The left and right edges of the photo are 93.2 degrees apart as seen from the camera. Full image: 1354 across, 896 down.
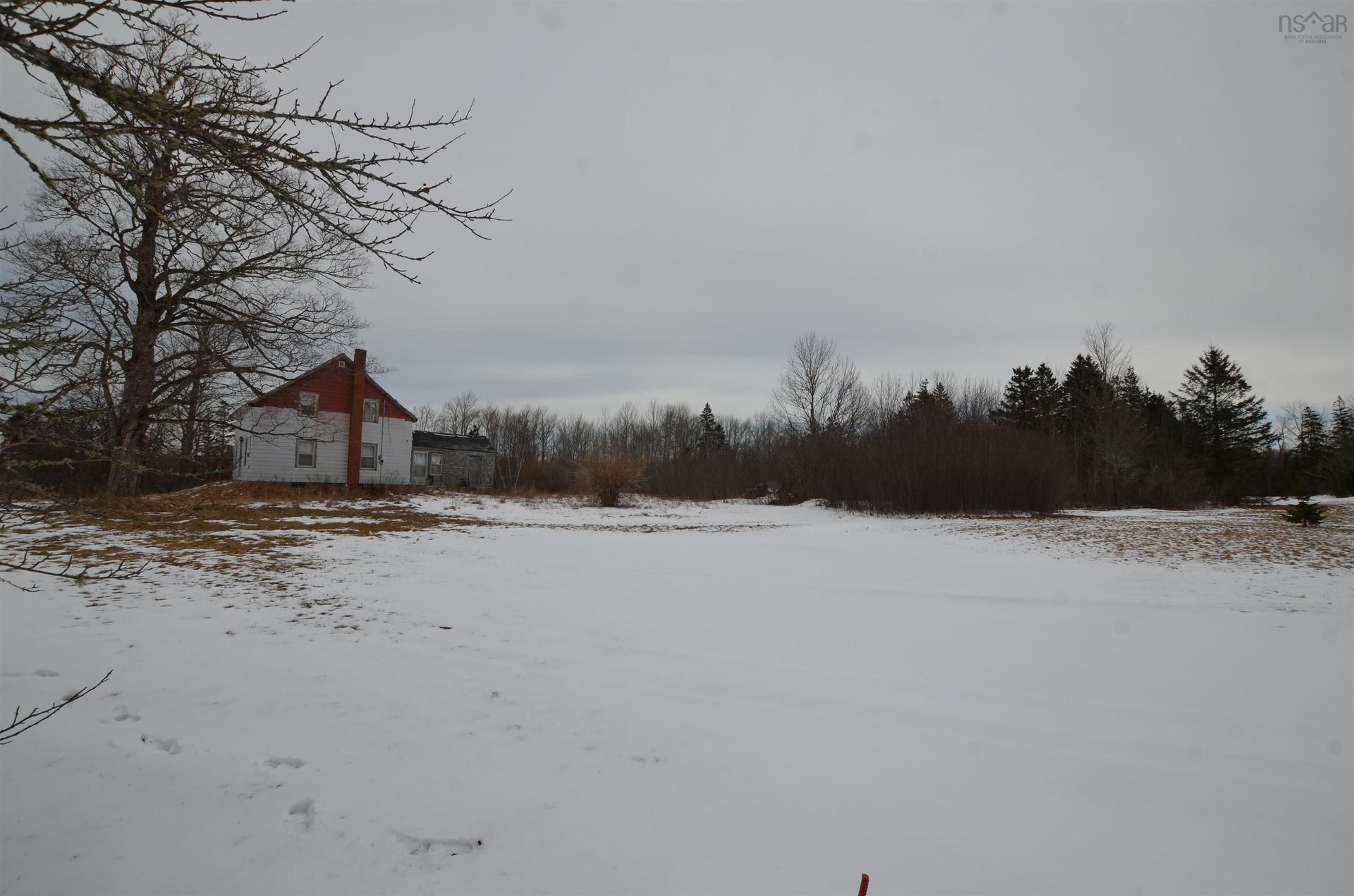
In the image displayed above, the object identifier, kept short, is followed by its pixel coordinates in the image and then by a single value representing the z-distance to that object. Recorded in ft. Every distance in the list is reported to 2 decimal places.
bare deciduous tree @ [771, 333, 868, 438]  110.22
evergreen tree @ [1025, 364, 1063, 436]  139.96
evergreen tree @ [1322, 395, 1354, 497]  125.18
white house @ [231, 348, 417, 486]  83.94
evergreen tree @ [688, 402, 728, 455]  230.89
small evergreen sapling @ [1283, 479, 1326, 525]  51.55
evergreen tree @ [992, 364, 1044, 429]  143.33
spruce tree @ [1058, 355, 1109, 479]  119.24
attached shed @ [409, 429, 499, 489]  128.36
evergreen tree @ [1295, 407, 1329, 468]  153.89
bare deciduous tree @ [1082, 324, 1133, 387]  119.44
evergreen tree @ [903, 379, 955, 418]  83.24
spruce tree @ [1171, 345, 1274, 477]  135.74
